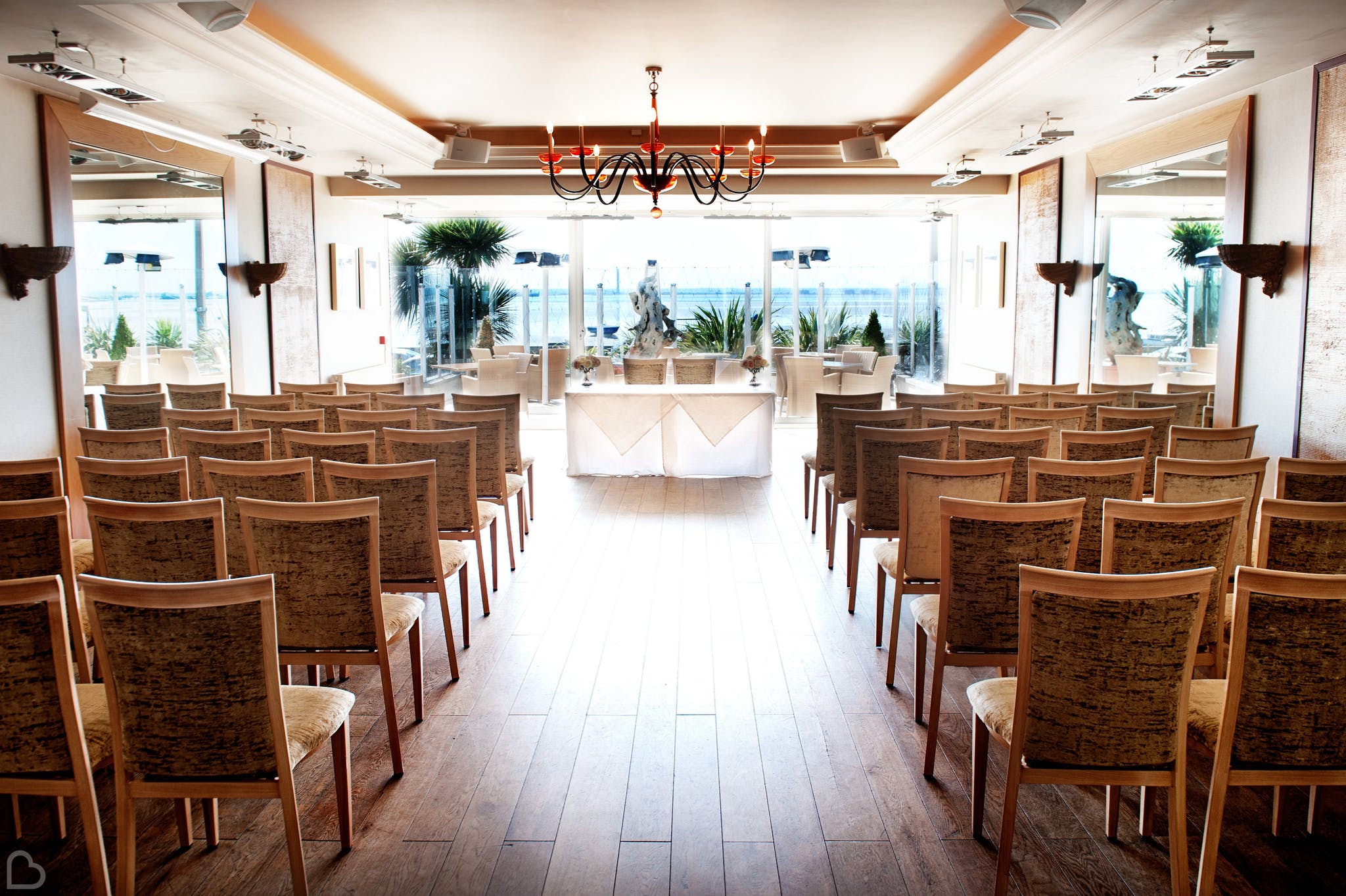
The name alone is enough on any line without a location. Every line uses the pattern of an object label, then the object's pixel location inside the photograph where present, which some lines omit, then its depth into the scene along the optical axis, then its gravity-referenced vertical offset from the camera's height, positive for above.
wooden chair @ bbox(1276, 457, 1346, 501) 3.51 -0.49
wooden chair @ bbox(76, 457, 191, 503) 3.59 -0.49
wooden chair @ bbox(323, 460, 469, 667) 3.53 -0.65
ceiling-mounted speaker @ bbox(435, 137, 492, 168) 8.23 +1.80
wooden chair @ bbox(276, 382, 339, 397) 7.07 -0.28
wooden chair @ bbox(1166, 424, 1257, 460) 4.33 -0.43
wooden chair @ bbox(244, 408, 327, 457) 5.09 -0.38
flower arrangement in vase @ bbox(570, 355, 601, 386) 8.55 -0.11
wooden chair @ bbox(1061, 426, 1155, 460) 4.13 -0.41
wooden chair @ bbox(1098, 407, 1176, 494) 5.08 -0.39
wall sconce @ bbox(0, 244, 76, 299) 5.58 +0.54
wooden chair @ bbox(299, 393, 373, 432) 5.79 -0.34
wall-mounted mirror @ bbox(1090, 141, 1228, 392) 6.69 +0.63
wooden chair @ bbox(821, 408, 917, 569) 5.13 -0.42
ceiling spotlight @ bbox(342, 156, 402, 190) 7.82 +1.51
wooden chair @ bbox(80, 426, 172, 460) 4.45 -0.44
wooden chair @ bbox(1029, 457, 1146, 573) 3.42 -0.50
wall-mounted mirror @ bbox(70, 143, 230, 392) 6.46 +0.62
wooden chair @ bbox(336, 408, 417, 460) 5.09 -0.38
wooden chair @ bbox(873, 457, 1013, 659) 3.53 -0.56
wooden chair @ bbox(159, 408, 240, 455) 5.11 -0.38
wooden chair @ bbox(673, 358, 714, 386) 9.62 -0.20
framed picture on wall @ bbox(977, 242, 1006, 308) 10.15 +0.85
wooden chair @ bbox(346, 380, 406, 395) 6.76 -0.27
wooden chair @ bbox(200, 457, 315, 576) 3.46 -0.49
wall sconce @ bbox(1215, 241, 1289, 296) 5.65 +0.56
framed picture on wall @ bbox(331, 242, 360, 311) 9.93 +0.83
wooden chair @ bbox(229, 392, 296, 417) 6.07 -0.33
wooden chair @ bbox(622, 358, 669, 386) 9.61 -0.19
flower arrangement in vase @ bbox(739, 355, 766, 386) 8.53 -0.10
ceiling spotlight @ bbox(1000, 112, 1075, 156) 6.38 +1.49
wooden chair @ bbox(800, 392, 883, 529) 5.86 -0.45
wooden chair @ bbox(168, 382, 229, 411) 6.45 -0.30
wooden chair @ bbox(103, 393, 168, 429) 5.91 -0.37
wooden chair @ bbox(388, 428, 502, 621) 4.44 -0.59
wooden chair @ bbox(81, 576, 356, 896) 2.06 -0.79
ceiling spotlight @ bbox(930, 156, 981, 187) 7.93 +1.53
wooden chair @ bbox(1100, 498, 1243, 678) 2.62 -0.52
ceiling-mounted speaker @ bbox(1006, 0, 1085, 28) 4.08 +1.51
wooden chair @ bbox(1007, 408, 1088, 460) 5.10 -0.38
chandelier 6.42 +1.38
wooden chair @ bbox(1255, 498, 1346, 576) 2.76 -0.56
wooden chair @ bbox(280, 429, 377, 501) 4.14 -0.42
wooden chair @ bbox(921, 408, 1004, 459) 5.11 -0.38
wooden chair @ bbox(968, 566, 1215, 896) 2.10 -0.78
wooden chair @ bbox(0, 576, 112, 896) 1.97 -0.78
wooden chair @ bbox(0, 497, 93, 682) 2.88 -0.59
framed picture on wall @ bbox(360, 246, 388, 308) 10.80 +0.89
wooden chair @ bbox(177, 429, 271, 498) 4.27 -0.43
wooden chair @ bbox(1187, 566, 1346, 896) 2.03 -0.77
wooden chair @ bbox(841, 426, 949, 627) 4.34 -0.56
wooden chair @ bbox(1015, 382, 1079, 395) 6.76 -0.27
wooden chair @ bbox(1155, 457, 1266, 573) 3.33 -0.47
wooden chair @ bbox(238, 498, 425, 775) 2.82 -0.70
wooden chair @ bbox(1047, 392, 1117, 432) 6.05 -0.33
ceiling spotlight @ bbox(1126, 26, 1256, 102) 4.48 +1.42
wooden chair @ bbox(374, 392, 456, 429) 5.93 -0.35
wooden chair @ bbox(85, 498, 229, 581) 2.87 -0.59
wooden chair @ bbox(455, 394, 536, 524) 6.11 -0.50
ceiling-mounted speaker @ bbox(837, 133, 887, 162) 8.18 +1.80
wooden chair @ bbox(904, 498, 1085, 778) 2.78 -0.65
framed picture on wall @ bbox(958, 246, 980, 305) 11.18 +0.94
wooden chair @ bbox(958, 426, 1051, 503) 4.18 -0.43
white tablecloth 8.11 -0.70
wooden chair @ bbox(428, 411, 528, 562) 5.25 -0.55
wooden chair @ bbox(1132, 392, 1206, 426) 5.75 -0.34
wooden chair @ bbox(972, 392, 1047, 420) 6.01 -0.32
